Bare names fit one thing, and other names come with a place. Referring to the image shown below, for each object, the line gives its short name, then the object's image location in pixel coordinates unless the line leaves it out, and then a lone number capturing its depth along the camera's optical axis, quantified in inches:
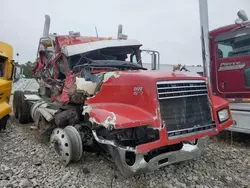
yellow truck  162.3
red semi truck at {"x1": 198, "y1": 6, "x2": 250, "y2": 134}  146.3
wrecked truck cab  87.1
